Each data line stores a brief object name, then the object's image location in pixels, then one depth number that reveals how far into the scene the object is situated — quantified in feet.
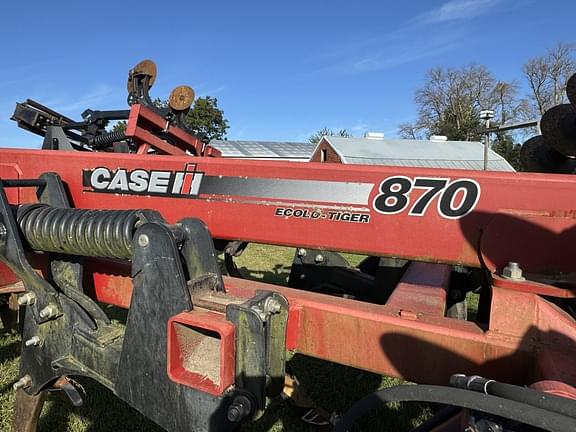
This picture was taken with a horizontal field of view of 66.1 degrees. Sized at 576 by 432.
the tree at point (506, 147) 130.11
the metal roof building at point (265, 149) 100.95
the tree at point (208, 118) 145.59
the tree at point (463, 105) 152.66
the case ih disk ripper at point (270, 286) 3.79
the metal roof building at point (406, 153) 99.71
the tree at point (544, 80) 127.03
